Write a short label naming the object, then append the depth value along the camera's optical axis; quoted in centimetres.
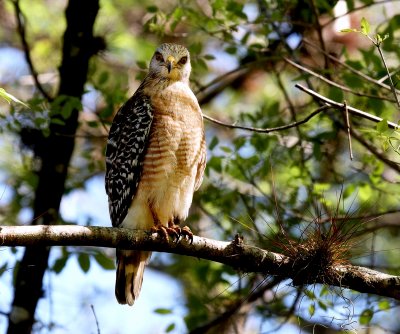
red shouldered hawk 1424
